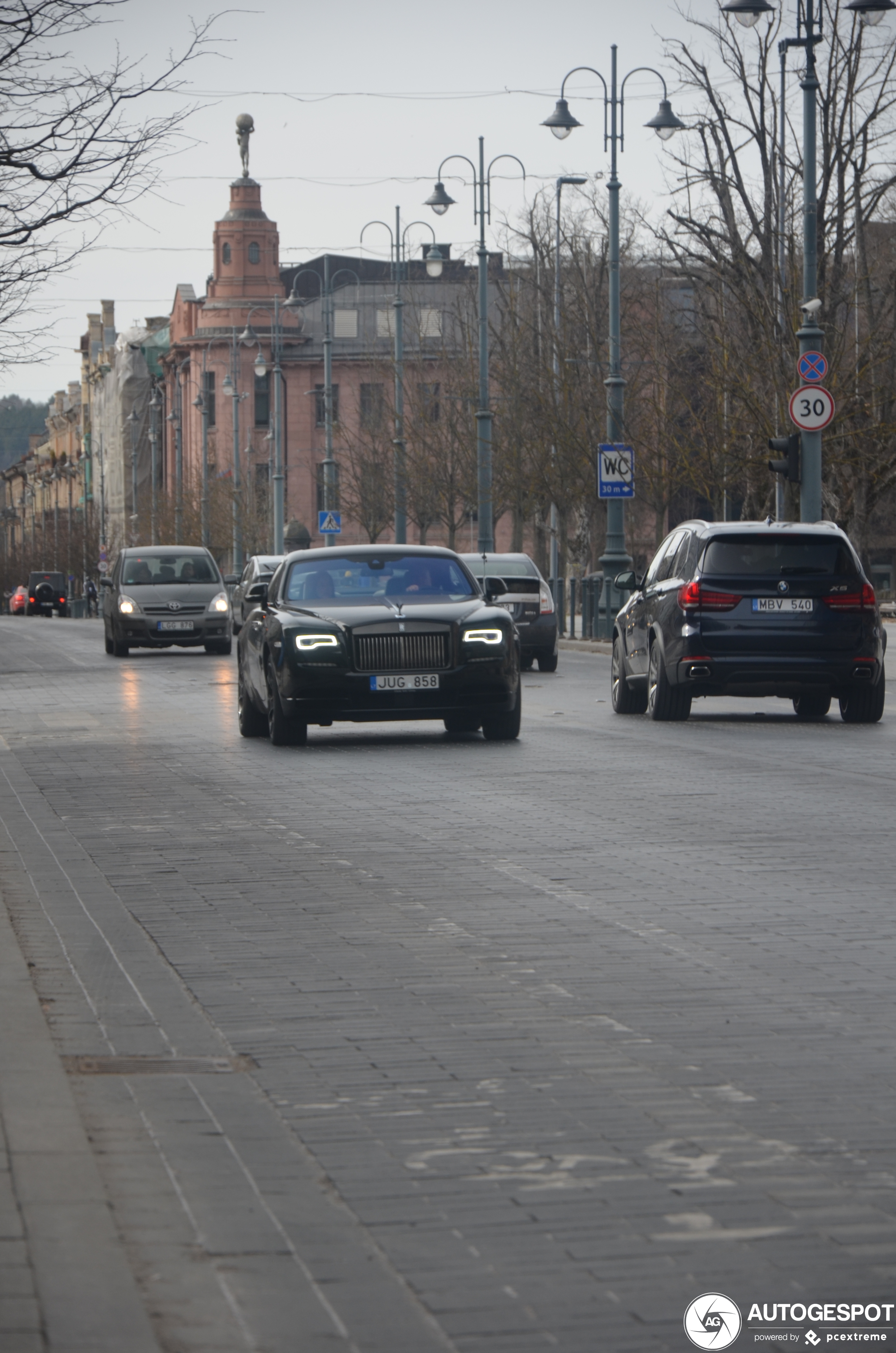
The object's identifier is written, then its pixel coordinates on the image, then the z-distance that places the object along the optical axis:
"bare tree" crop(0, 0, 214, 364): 15.80
